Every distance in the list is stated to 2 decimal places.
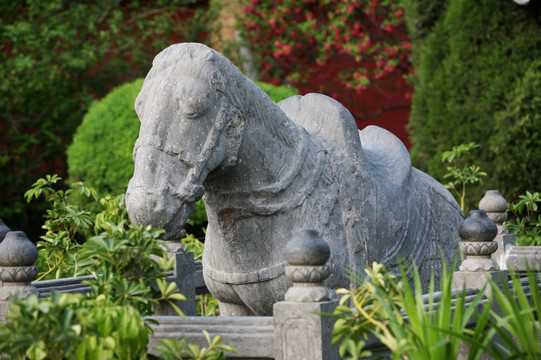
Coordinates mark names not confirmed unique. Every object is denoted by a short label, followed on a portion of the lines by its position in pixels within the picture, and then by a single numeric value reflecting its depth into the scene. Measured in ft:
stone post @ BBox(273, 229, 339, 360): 17.34
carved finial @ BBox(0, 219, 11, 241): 27.18
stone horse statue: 19.73
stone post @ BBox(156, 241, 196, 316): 25.17
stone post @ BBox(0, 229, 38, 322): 20.17
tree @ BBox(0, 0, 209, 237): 68.64
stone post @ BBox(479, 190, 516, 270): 35.06
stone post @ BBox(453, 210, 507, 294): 23.31
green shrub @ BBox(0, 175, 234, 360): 15.99
